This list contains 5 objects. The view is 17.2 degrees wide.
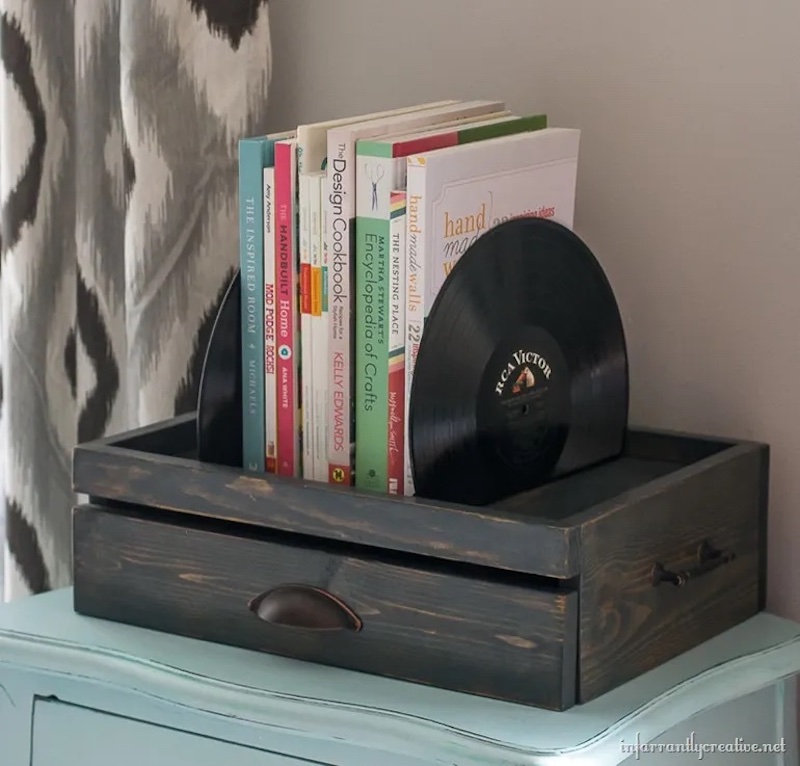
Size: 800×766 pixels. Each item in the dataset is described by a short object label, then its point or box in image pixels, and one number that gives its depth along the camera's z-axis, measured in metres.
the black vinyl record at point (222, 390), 2.07
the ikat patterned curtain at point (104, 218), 2.30
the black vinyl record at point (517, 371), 1.98
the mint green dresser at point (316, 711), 1.90
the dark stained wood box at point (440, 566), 1.92
